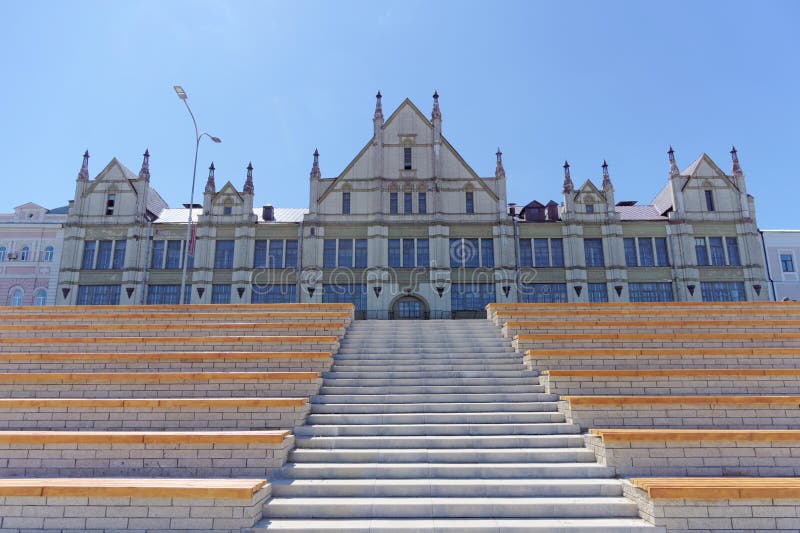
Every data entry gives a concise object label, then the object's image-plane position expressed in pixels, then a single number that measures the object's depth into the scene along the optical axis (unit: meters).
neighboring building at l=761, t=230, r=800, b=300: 37.06
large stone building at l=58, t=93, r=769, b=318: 36.31
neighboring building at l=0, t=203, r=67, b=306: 37.72
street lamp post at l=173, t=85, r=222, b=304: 22.88
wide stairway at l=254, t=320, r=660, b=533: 7.13
